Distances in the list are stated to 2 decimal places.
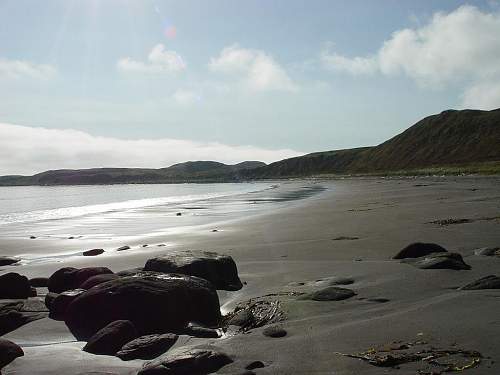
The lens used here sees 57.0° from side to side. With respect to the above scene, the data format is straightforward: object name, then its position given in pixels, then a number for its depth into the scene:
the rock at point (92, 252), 12.81
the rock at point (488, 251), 8.33
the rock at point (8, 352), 4.59
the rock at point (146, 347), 4.68
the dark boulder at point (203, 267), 7.39
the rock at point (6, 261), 11.70
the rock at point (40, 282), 8.50
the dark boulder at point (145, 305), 5.55
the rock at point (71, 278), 7.62
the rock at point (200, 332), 5.28
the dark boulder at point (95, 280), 6.86
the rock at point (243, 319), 5.55
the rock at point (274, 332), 4.91
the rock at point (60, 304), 6.32
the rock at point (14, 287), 7.32
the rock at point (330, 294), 6.13
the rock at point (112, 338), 4.88
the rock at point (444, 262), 7.29
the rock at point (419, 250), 8.50
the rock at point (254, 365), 4.14
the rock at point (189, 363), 4.04
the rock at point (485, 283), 5.87
